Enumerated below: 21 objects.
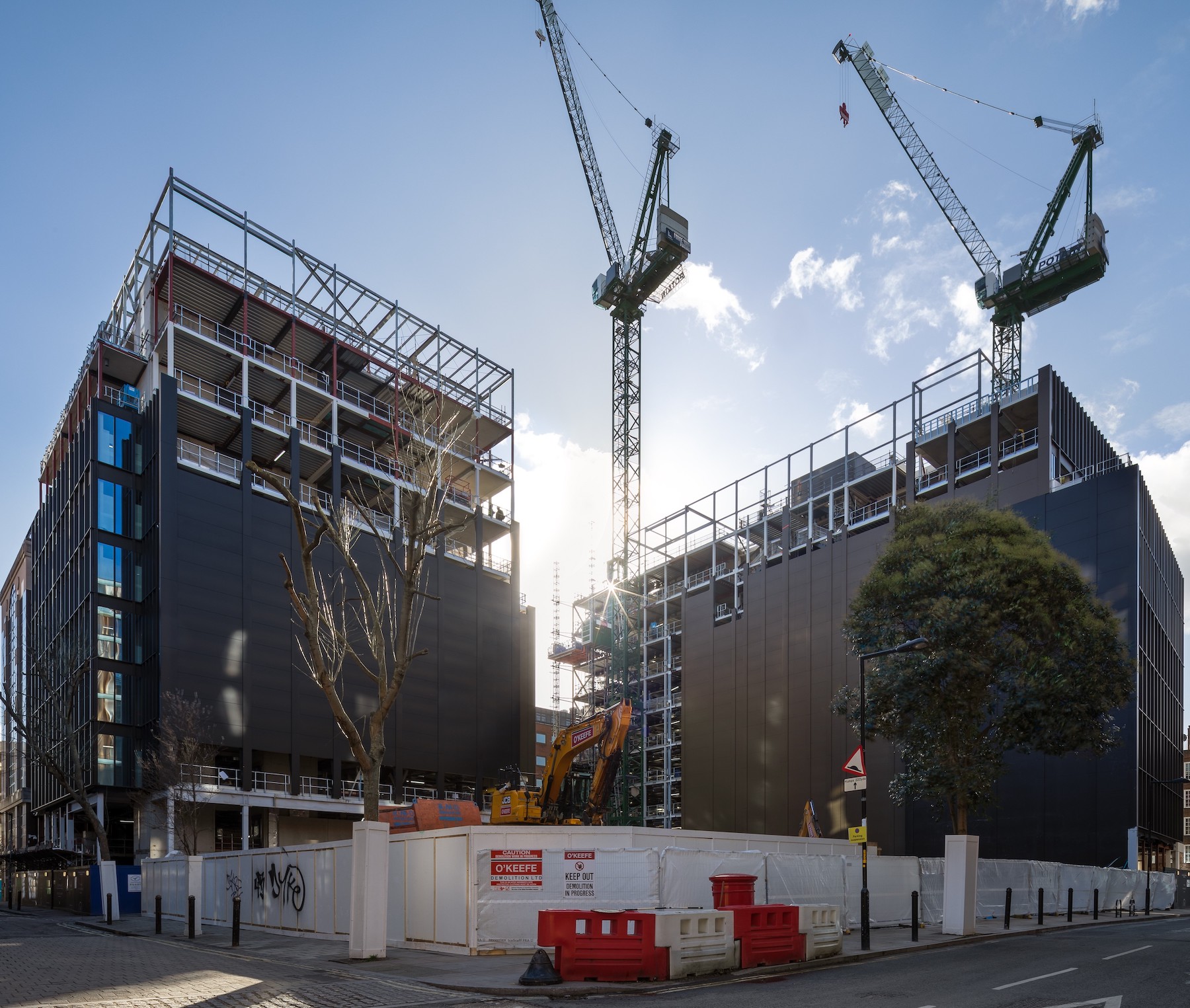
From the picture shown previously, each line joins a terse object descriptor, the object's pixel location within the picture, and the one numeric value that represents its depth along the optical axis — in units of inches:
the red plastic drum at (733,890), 730.2
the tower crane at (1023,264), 3127.5
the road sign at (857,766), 872.2
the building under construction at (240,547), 2209.6
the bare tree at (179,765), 1971.0
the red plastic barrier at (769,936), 668.1
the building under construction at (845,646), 1937.7
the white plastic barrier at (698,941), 614.9
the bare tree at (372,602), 754.2
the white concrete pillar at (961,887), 979.3
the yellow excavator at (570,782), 1268.5
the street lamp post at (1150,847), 2003.0
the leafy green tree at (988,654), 1188.5
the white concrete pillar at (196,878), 1182.9
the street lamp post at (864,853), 804.0
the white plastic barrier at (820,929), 720.3
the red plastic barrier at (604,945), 603.2
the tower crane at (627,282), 3235.7
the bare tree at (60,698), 2043.2
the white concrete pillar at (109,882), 1306.6
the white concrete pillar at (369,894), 713.0
